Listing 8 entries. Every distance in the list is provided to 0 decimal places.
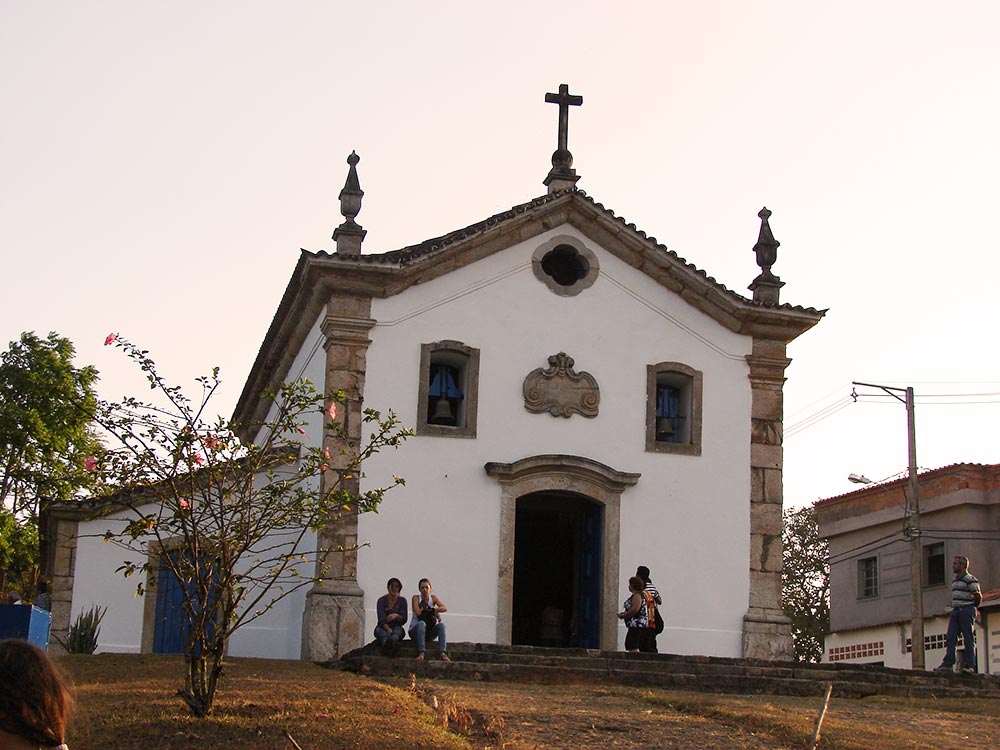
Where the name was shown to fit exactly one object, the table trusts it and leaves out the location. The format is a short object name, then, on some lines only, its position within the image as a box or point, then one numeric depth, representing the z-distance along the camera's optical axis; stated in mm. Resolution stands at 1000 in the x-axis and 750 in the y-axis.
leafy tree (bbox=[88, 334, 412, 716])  11773
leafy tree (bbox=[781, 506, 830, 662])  49406
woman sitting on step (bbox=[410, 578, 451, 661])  16109
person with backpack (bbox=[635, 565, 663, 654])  18916
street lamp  30266
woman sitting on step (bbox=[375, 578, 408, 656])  16438
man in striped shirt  18562
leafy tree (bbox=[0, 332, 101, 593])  34062
